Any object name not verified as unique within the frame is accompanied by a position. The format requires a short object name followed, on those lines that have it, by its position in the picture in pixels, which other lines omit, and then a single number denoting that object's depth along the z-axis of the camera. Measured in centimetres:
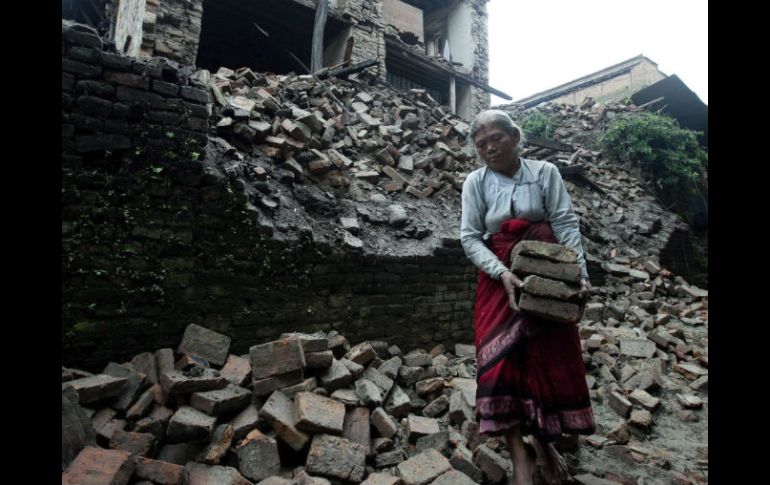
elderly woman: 202
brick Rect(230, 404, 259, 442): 228
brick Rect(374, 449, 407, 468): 234
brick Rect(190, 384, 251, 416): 230
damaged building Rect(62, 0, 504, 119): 699
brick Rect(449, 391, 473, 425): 275
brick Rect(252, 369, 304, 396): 251
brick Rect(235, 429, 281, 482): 212
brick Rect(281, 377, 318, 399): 253
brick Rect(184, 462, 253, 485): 198
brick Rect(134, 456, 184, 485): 185
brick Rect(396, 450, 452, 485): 210
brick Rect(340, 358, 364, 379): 293
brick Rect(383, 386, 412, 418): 283
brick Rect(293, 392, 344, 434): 228
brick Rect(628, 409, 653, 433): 302
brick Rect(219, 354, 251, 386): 265
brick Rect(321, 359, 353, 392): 271
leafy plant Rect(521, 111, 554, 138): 1293
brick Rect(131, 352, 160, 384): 261
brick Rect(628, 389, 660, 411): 331
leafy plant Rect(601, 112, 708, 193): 1097
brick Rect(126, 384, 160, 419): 228
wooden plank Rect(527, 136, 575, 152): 1067
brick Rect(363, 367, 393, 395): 298
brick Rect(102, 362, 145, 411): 235
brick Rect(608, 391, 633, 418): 315
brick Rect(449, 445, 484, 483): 216
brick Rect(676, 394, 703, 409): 343
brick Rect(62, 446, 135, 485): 171
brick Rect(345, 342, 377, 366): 315
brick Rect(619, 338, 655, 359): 427
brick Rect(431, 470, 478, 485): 204
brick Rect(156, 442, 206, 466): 211
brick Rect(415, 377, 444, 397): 310
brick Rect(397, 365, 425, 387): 326
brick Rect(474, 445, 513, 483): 213
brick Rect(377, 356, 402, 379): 321
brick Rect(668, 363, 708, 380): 398
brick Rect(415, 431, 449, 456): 247
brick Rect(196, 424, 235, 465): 211
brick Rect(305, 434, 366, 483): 212
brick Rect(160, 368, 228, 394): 234
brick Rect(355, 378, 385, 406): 268
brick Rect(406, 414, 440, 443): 255
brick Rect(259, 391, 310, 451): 226
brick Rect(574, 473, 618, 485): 210
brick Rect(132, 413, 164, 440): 218
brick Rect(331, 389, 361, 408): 261
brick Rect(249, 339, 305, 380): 256
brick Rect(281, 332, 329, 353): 276
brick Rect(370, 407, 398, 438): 254
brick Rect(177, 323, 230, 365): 285
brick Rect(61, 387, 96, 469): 189
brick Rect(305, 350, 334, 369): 274
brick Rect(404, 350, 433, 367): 347
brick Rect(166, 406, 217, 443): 213
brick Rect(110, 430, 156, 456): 206
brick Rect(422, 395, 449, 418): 291
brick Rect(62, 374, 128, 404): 224
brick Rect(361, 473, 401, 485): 204
